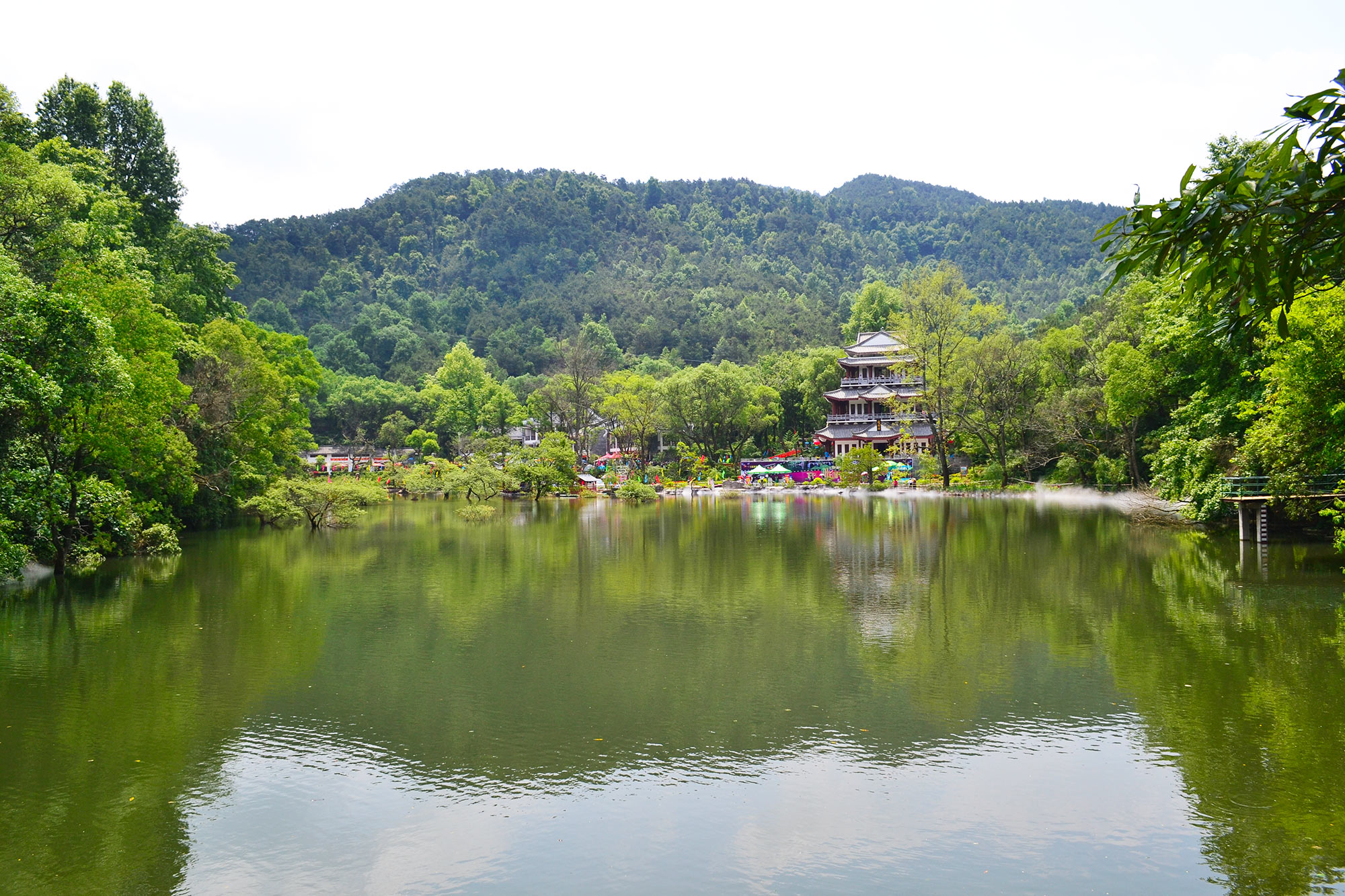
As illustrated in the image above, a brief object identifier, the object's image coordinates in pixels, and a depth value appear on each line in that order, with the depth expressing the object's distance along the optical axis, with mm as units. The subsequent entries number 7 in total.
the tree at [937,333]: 46469
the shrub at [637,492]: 43469
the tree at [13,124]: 21906
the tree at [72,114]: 30750
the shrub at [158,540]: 21891
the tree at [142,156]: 32750
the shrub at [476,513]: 33844
